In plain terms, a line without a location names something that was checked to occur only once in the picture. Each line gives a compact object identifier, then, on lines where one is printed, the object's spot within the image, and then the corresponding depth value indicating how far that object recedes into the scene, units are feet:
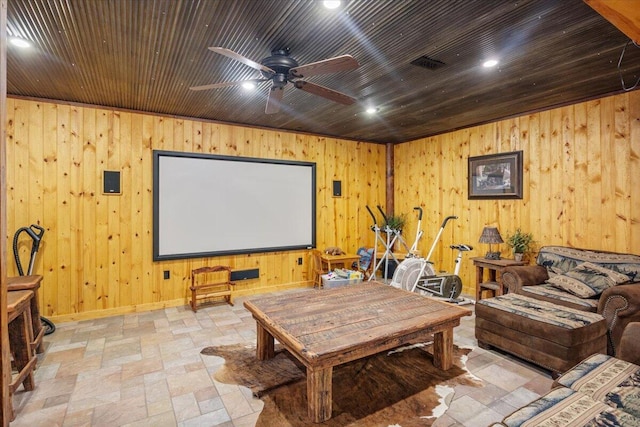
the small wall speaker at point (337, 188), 19.02
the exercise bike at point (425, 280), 14.46
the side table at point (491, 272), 13.50
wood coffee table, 6.70
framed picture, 14.61
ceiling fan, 7.23
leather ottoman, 8.18
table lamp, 14.16
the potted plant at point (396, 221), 19.43
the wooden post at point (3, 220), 3.31
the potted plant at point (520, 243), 13.88
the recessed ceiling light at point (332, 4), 6.47
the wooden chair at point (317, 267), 17.57
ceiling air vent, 9.11
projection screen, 14.46
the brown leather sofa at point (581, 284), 8.95
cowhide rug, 6.96
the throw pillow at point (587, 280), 10.16
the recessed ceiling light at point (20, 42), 7.84
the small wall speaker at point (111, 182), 13.39
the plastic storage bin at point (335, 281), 15.96
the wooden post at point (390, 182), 20.91
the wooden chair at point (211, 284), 14.13
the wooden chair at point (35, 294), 8.93
